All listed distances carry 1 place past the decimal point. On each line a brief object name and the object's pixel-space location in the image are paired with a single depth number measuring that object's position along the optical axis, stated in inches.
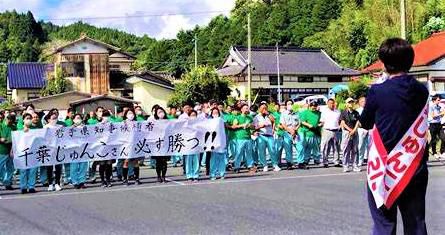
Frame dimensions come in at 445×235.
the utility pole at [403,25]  967.6
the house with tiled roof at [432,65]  1897.1
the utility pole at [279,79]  2488.6
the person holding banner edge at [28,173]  551.2
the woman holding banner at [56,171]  566.0
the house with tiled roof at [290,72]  2527.1
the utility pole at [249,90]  1721.8
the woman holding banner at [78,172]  576.1
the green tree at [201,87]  1940.2
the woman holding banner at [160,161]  590.6
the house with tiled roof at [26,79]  2486.5
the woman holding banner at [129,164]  584.4
